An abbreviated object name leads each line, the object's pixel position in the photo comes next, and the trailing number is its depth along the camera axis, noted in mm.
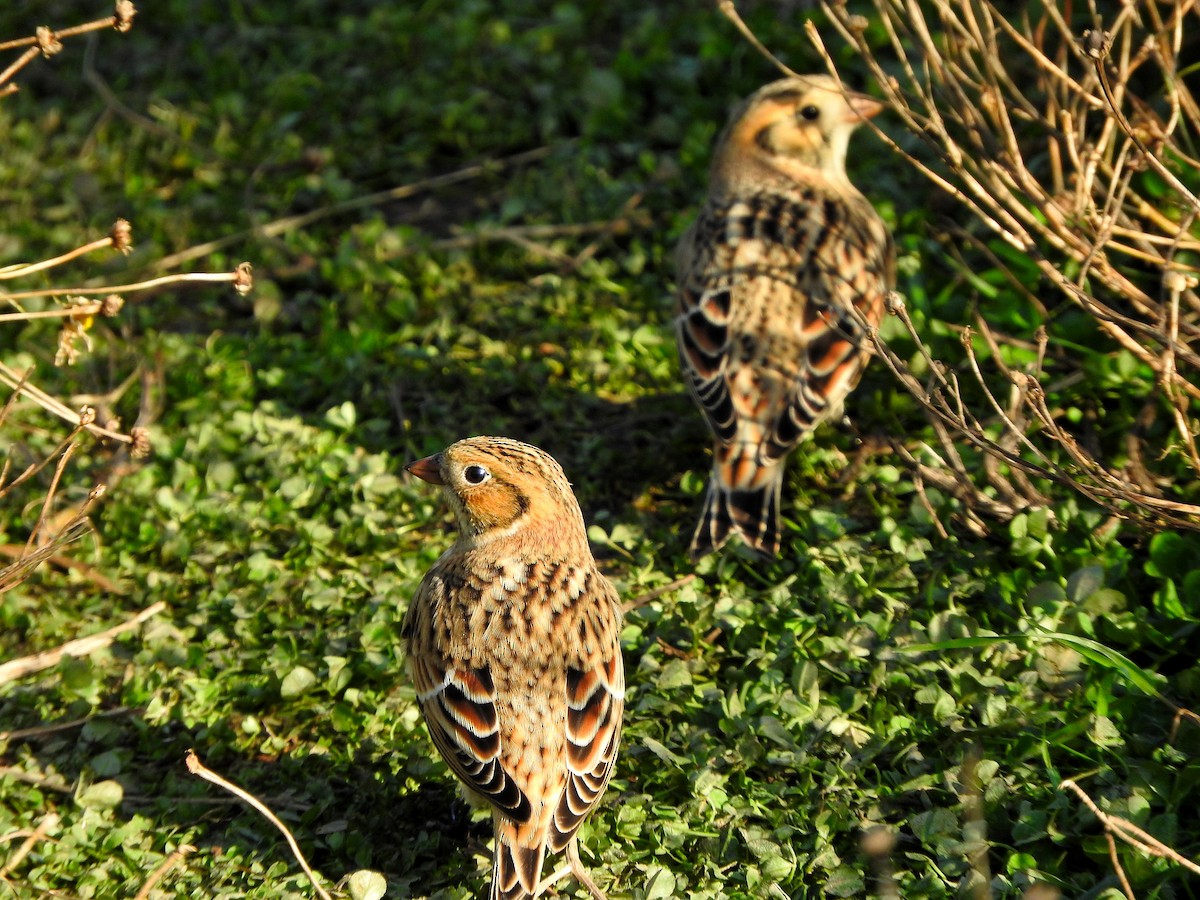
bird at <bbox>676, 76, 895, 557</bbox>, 11242
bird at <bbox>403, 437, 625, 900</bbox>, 8234
